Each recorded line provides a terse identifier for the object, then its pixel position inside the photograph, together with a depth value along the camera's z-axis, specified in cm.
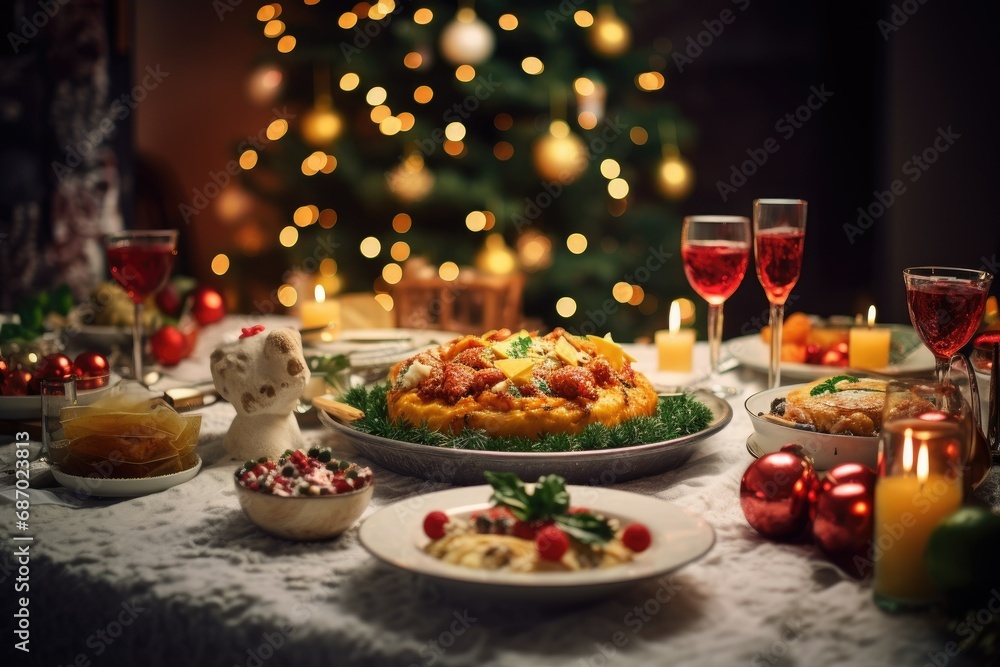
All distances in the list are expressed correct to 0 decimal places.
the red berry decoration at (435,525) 121
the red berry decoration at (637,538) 119
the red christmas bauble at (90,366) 204
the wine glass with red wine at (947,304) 155
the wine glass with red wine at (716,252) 206
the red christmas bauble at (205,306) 312
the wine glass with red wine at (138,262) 210
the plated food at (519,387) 161
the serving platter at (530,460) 151
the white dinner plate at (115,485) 154
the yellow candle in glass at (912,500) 113
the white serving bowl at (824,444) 153
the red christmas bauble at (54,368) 199
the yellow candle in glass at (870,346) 221
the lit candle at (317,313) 258
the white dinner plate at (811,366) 217
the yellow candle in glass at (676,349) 243
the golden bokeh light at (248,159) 472
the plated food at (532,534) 112
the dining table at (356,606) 107
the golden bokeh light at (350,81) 438
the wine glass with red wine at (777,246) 195
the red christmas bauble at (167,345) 257
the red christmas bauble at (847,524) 125
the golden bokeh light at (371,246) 448
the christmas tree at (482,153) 425
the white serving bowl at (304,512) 131
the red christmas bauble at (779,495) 134
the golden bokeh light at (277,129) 466
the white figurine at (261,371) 166
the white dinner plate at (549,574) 107
